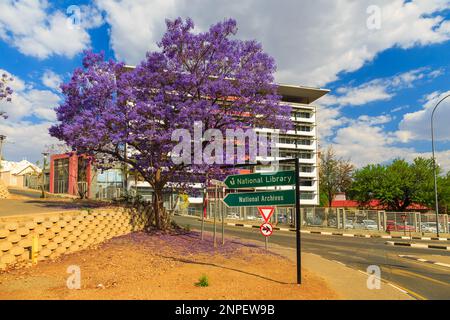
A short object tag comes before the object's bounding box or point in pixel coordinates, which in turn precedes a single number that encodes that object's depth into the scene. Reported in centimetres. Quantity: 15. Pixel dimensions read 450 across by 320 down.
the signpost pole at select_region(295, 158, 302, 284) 881
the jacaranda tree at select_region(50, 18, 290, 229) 1538
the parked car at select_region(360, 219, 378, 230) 3378
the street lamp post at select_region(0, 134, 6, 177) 4882
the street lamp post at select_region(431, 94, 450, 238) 3158
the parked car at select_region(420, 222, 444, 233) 3525
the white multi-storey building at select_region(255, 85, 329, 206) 8088
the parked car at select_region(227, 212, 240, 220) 4303
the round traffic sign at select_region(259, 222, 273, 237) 1300
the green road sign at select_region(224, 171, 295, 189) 963
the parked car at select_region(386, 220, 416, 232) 3351
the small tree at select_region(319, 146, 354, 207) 6312
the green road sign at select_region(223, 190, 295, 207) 970
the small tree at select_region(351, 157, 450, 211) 5459
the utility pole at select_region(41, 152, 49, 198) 3926
